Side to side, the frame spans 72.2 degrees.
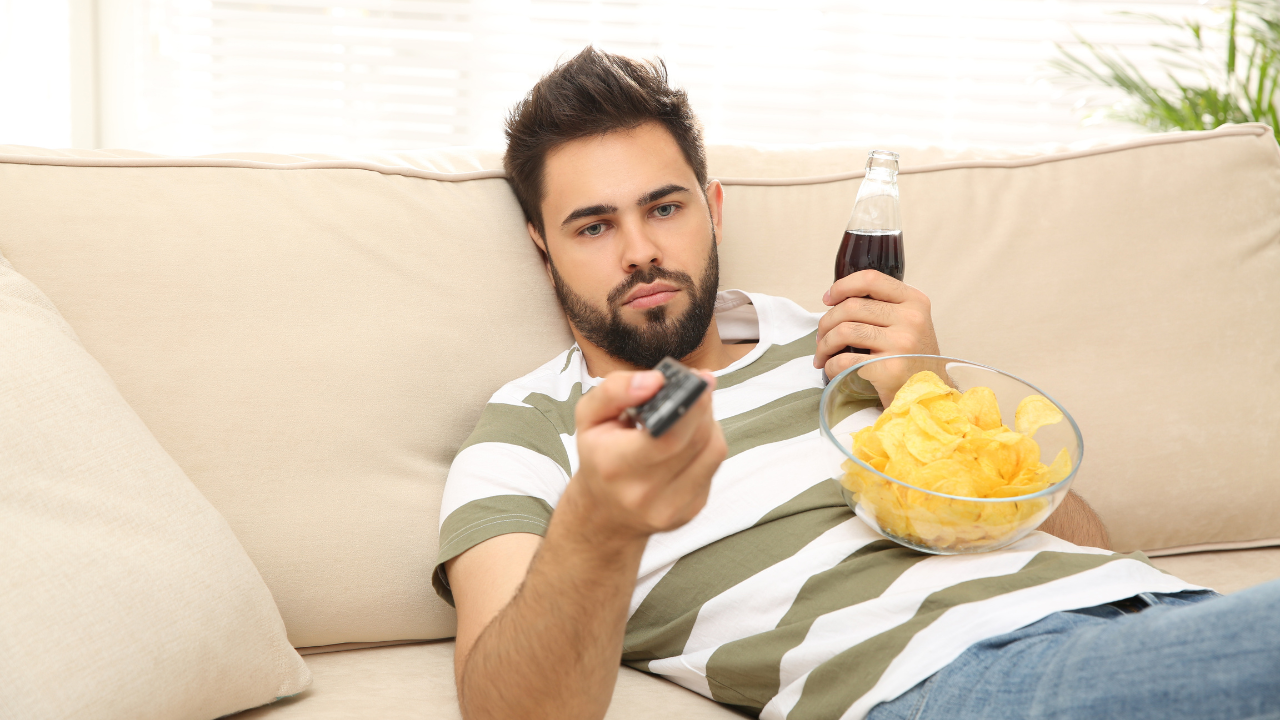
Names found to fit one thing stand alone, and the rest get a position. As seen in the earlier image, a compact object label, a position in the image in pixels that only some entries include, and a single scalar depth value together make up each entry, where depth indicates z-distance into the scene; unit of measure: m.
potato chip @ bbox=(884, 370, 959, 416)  0.96
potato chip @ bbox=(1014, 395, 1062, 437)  1.01
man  0.69
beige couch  1.07
